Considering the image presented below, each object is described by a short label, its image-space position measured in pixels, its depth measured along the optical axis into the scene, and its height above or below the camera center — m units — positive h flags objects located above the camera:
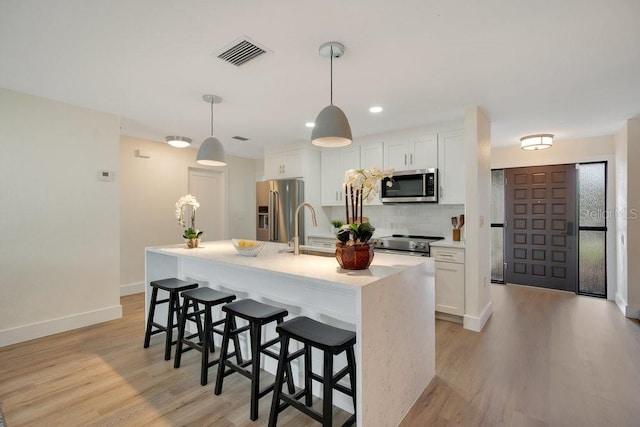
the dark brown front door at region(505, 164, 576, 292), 4.85 -0.25
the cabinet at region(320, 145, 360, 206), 4.67 +0.66
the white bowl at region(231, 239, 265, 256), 2.45 -0.30
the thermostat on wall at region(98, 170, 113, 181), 3.54 +0.41
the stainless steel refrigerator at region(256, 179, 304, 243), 4.92 +0.06
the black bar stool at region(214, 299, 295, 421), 1.93 -0.85
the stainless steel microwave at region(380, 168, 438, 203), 3.91 +0.30
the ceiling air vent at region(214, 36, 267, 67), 2.08 +1.12
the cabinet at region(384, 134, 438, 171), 3.94 +0.76
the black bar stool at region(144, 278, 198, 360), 2.69 -0.83
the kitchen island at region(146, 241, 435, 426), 1.61 -0.63
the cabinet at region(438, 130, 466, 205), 3.74 +0.53
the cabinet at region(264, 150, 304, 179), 4.99 +0.78
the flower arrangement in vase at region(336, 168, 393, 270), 1.90 -0.15
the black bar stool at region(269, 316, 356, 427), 1.61 -0.83
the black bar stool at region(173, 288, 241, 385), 2.29 -0.88
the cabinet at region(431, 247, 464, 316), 3.47 -0.78
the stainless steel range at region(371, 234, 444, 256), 3.70 -0.43
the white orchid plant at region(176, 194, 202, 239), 3.09 +0.00
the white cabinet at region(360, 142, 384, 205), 4.36 +0.78
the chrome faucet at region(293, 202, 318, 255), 2.53 -0.26
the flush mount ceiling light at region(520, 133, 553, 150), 4.42 +1.00
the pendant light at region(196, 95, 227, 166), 3.04 +0.60
